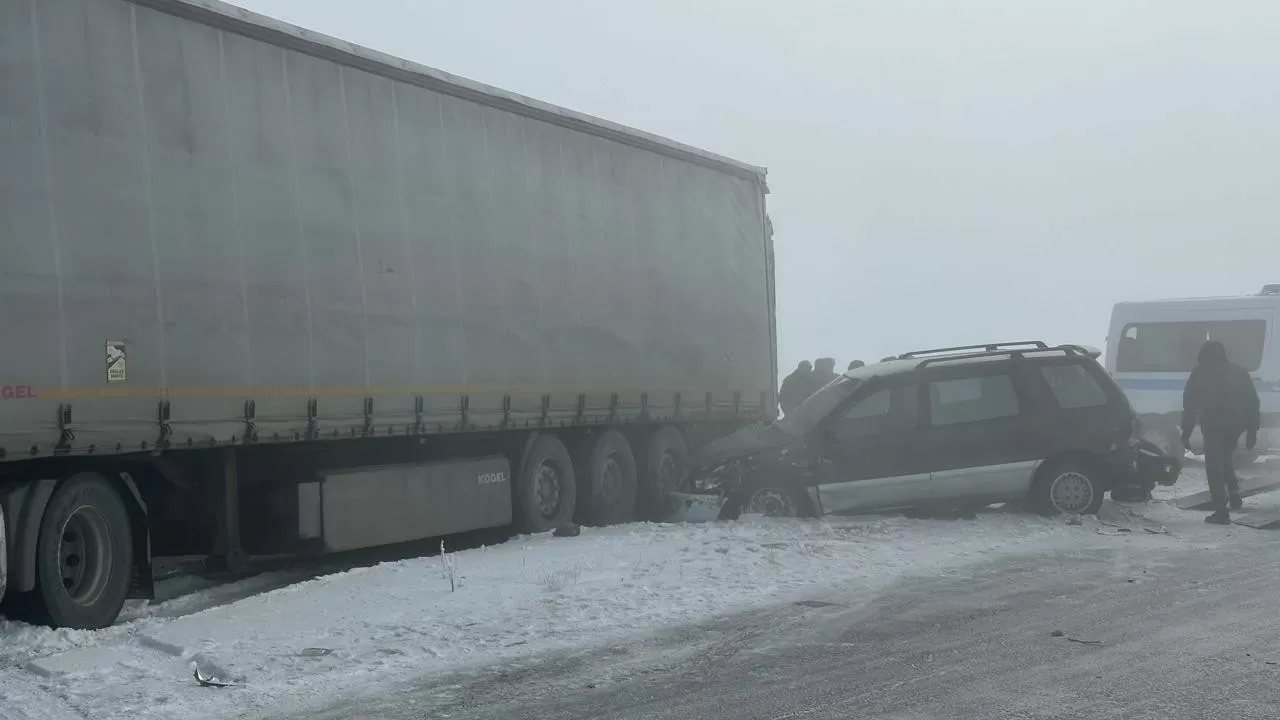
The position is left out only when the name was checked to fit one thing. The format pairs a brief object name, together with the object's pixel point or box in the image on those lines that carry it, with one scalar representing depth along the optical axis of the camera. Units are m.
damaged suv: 14.22
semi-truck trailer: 9.02
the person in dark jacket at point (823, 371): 21.65
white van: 20.91
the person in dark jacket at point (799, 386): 21.95
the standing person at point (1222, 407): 14.81
